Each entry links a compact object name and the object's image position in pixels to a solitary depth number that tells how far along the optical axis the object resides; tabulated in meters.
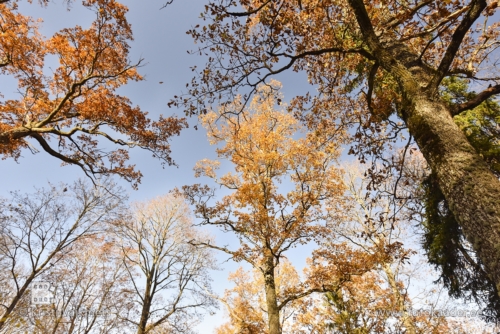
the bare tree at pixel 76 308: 12.95
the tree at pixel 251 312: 9.55
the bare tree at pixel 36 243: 10.90
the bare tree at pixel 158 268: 11.41
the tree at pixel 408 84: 2.25
